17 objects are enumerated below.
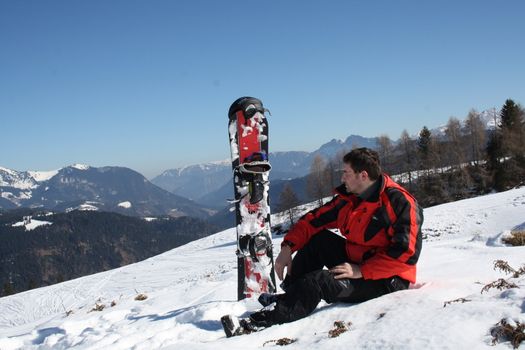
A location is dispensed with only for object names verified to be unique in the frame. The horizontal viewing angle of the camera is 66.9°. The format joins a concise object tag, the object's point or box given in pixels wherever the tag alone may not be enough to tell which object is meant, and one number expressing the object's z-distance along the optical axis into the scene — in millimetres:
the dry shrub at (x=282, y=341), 3266
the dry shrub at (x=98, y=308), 7512
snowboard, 6047
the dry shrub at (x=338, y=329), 3151
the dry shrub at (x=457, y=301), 3149
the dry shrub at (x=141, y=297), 7608
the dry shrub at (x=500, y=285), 3326
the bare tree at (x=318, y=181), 56625
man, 3691
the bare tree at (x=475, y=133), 63669
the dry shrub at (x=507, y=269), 3796
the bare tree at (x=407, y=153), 57594
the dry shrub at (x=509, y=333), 2357
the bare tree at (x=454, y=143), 52375
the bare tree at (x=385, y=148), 63256
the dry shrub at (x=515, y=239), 6712
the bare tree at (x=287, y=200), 51031
